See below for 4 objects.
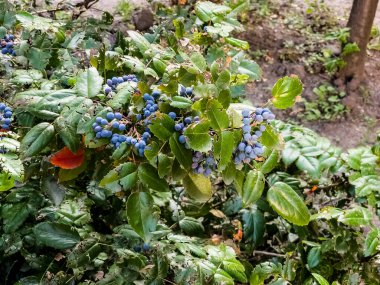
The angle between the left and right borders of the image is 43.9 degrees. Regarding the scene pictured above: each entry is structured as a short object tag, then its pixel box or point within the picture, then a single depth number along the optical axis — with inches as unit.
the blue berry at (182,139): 43.1
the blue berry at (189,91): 45.4
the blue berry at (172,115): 44.2
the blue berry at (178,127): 43.3
